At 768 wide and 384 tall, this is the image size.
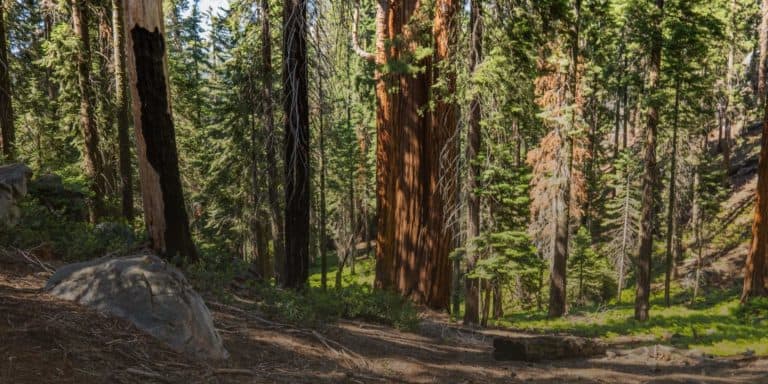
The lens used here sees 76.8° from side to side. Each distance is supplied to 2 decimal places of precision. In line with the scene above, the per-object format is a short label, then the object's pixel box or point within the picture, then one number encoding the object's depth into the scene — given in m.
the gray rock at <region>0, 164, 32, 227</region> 6.91
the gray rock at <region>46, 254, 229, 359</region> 4.41
